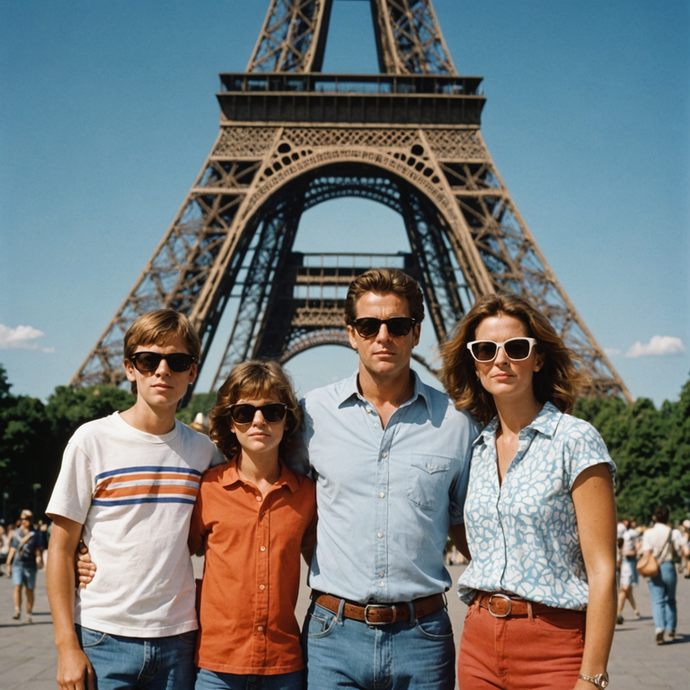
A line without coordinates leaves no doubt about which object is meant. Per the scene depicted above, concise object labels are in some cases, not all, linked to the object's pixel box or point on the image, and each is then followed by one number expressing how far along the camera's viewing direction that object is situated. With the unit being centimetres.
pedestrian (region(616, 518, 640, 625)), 1109
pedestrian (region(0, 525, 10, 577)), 2241
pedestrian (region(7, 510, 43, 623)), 1105
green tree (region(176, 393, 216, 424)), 3902
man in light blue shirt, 316
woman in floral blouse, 285
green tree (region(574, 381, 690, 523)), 2702
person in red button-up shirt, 316
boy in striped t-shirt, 313
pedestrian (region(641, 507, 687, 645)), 946
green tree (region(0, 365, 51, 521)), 2869
